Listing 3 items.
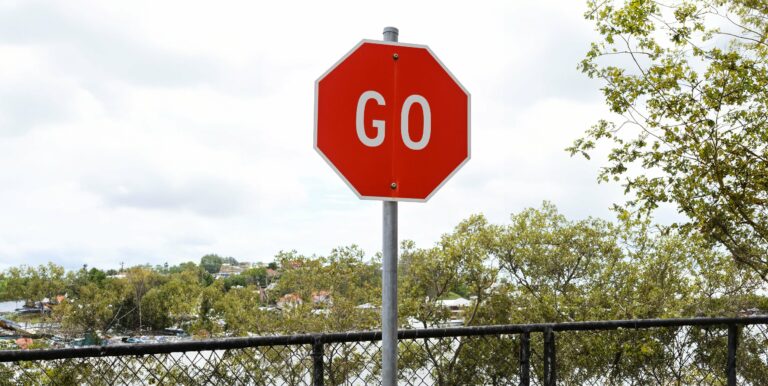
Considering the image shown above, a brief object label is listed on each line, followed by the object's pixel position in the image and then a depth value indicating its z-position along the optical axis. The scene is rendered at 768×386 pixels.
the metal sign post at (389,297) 1.97
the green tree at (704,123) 6.89
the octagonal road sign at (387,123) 2.03
